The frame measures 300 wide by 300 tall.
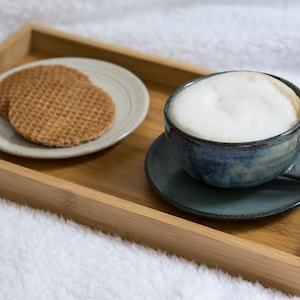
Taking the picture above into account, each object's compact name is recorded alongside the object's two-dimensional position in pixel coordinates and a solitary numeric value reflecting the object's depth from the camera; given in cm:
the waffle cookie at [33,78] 96
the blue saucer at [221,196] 82
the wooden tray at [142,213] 79
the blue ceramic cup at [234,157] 80
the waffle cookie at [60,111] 91
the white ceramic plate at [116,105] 90
